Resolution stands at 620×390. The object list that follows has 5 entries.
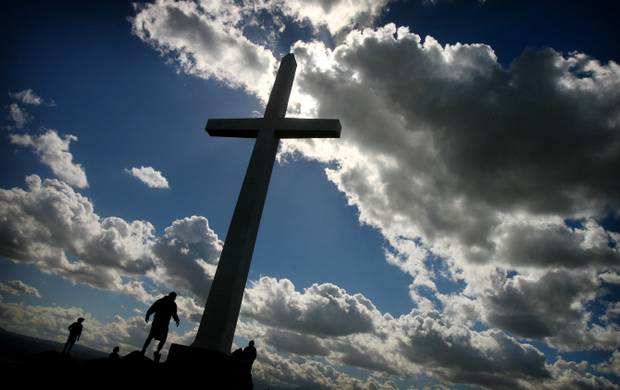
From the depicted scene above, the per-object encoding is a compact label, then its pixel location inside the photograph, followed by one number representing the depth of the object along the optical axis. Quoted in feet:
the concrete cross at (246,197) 22.67
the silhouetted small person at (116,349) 35.34
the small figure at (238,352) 31.33
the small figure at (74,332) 38.63
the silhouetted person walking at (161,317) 26.45
